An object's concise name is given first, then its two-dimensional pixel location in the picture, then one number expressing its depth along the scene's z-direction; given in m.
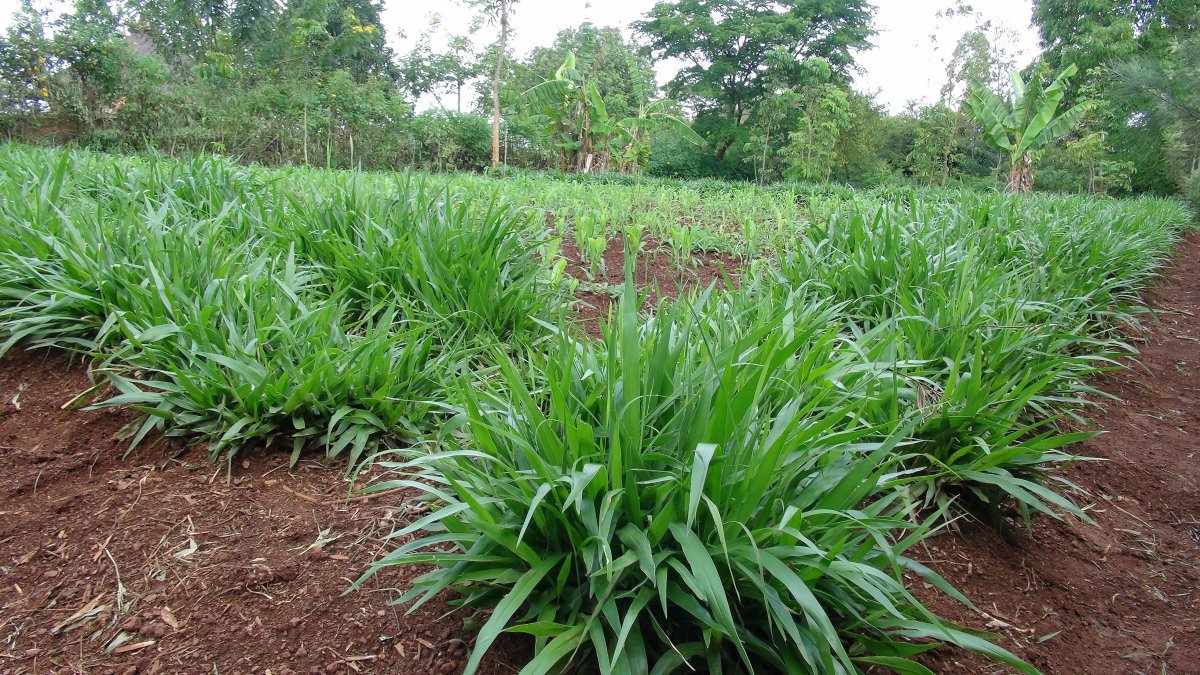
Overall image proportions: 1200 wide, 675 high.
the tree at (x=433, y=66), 27.95
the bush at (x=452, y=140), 17.67
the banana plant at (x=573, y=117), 15.83
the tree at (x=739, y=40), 26.28
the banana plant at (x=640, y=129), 16.27
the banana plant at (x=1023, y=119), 12.48
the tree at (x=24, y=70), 12.09
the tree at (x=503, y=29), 16.86
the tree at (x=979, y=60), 31.12
